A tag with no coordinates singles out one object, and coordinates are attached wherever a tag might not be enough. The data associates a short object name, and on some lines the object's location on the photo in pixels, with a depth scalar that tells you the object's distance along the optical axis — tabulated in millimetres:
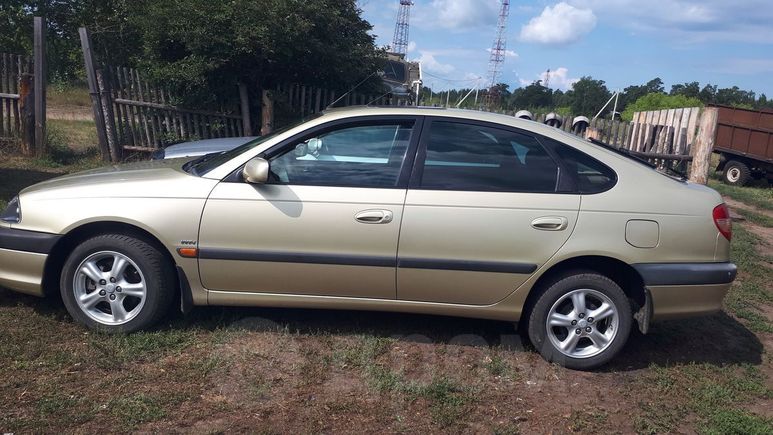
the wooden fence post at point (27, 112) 10102
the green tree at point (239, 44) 9766
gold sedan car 4145
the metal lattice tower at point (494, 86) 33172
